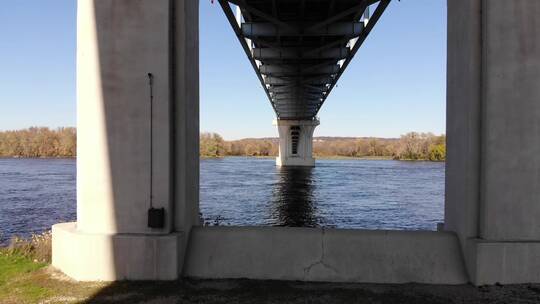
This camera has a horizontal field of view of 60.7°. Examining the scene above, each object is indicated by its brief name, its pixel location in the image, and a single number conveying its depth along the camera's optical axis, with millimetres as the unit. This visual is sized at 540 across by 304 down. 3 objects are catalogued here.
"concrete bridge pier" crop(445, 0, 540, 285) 6668
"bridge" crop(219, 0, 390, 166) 18688
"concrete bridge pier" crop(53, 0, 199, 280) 7020
